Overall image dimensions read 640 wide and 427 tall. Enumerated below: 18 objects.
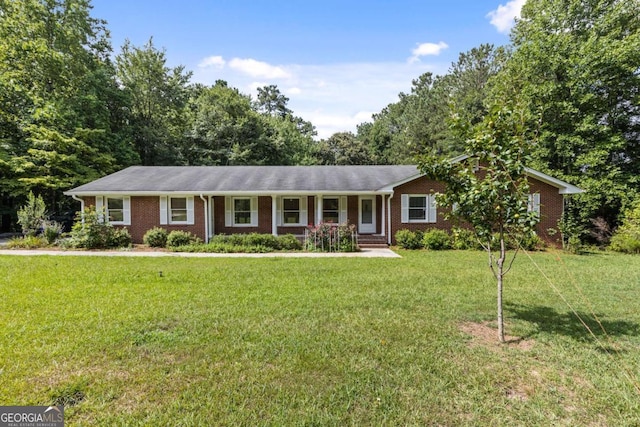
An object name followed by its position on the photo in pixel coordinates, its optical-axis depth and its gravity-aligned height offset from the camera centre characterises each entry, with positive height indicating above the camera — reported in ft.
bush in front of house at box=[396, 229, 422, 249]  43.75 -4.40
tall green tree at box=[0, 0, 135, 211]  58.95 +21.73
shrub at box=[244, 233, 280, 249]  42.32 -4.23
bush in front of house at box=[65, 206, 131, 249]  41.50 -3.15
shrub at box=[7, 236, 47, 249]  41.65 -4.16
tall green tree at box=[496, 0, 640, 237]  52.80 +20.11
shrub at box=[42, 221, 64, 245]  42.80 -2.79
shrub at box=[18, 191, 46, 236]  45.62 -1.19
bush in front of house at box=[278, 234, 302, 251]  42.57 -4.64
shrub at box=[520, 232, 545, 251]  43.08 -5.22
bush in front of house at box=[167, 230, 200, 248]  43.09 -3.98
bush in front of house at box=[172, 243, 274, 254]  40.65 -5.10
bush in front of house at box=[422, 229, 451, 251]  42.93 -4.57
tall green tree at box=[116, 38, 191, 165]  85.30 +31.38
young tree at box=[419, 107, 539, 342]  13.12 +1.10
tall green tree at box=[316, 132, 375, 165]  120.37 +22.37
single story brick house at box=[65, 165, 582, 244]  46.52 +1.11
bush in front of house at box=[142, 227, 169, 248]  43.88 -3.86
